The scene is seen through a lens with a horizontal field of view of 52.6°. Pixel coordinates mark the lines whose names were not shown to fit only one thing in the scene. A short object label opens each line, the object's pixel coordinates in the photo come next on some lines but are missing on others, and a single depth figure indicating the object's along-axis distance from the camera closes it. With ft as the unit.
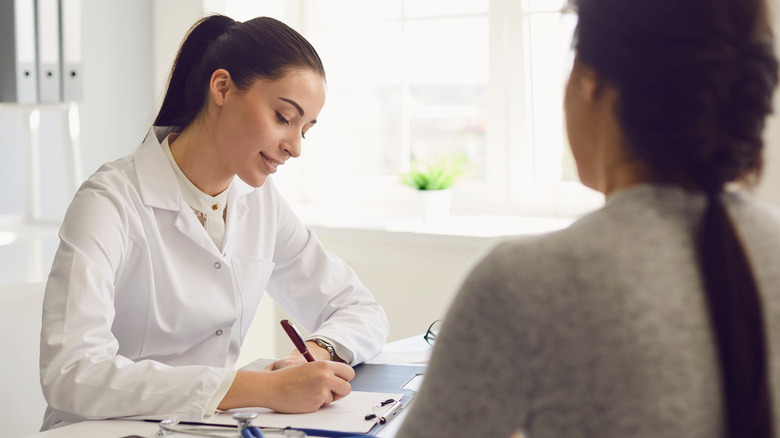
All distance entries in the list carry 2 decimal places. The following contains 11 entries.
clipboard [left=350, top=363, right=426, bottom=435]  4.33
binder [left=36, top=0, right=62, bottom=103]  7.55
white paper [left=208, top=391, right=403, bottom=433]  3.68
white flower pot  8.82
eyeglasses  5.61
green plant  8.86
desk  3.62
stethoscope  3.42
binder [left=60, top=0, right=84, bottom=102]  7.70
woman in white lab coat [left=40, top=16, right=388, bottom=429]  4.04
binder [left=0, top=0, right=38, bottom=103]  7.29
